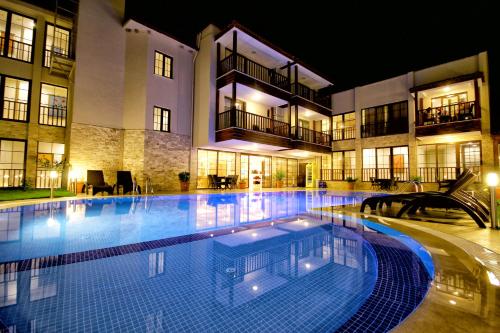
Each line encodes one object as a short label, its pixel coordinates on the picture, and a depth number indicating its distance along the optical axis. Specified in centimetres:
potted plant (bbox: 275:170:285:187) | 1728
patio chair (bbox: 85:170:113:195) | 954
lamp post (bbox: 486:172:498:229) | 404
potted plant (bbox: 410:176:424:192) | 1107
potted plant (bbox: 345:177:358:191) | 1600
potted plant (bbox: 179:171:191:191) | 1248
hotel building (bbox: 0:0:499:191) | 1073
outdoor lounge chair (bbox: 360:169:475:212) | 490
